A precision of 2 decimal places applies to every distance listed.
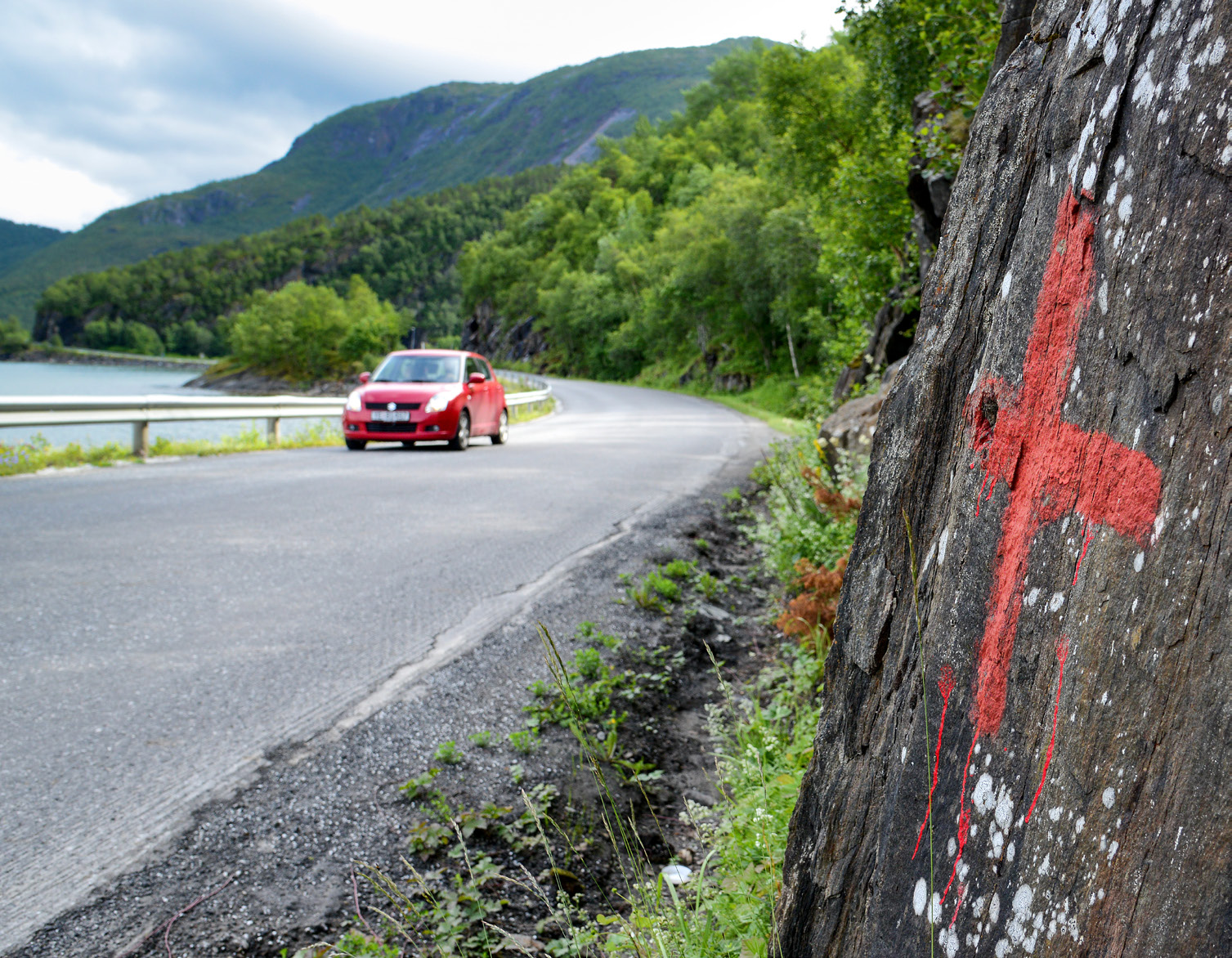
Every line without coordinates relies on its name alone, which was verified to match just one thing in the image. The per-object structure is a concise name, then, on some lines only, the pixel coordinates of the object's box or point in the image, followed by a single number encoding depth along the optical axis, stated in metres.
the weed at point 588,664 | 4.24
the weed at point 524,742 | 3.39
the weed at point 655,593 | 5.49
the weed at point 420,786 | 2.95
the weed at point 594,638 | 4.66
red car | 14.59
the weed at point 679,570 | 6.28
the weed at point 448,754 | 3.21
